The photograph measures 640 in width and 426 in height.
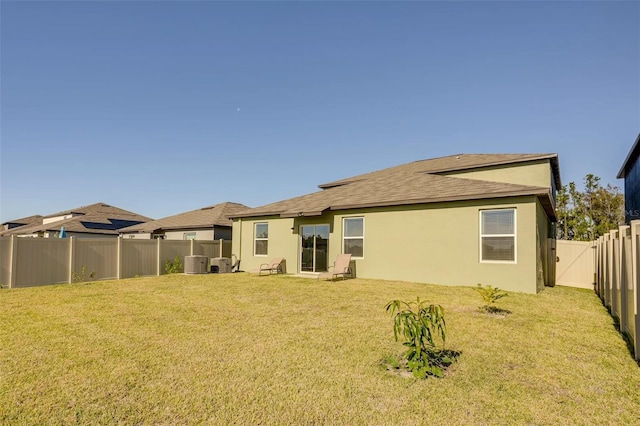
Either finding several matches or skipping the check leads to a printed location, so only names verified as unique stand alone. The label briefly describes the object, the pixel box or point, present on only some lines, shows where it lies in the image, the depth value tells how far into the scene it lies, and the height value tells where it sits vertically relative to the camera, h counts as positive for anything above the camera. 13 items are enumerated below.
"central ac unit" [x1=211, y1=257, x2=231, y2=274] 16.86 -1.92
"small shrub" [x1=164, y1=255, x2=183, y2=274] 16.42 -1.94
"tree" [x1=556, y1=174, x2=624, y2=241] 27.55 +1.69
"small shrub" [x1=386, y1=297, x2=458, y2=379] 3.97 -1.55
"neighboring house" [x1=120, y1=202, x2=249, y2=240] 21.38 +0.00
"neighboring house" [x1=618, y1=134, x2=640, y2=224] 21.72 +3.33
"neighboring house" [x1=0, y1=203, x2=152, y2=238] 28.62 +0.36
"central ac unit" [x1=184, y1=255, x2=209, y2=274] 15.86 -1.78
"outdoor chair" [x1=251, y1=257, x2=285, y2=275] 15.52 -1.88
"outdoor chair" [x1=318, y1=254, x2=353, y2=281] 12.83 -1.61
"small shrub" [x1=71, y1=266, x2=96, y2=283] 13.09 -1.99
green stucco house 10.55 +0.02
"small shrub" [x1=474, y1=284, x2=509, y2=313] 7.28 -1.51
